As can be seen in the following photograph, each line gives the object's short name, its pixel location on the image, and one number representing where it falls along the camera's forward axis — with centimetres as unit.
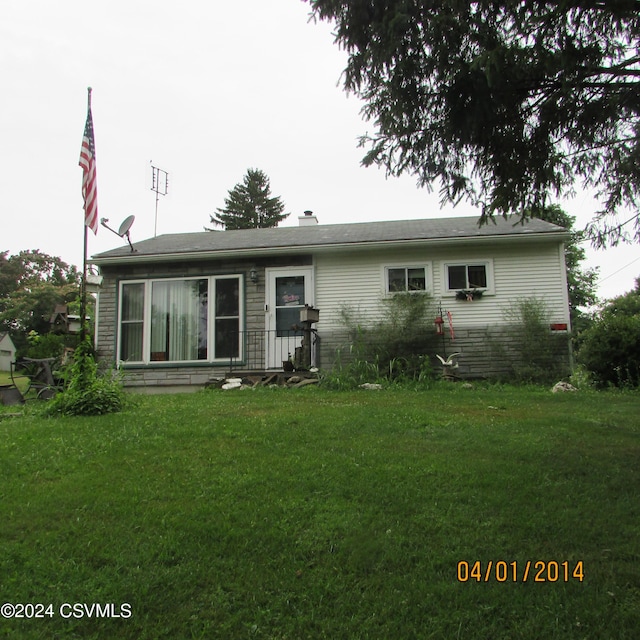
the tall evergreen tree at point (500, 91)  340
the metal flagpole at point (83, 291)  598
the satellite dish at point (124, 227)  1047
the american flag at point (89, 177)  646
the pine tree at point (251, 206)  3912
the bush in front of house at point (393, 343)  877
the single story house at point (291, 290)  970
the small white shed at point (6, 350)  2868
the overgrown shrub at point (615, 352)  784
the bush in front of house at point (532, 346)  901
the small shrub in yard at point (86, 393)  567
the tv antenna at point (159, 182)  1583
